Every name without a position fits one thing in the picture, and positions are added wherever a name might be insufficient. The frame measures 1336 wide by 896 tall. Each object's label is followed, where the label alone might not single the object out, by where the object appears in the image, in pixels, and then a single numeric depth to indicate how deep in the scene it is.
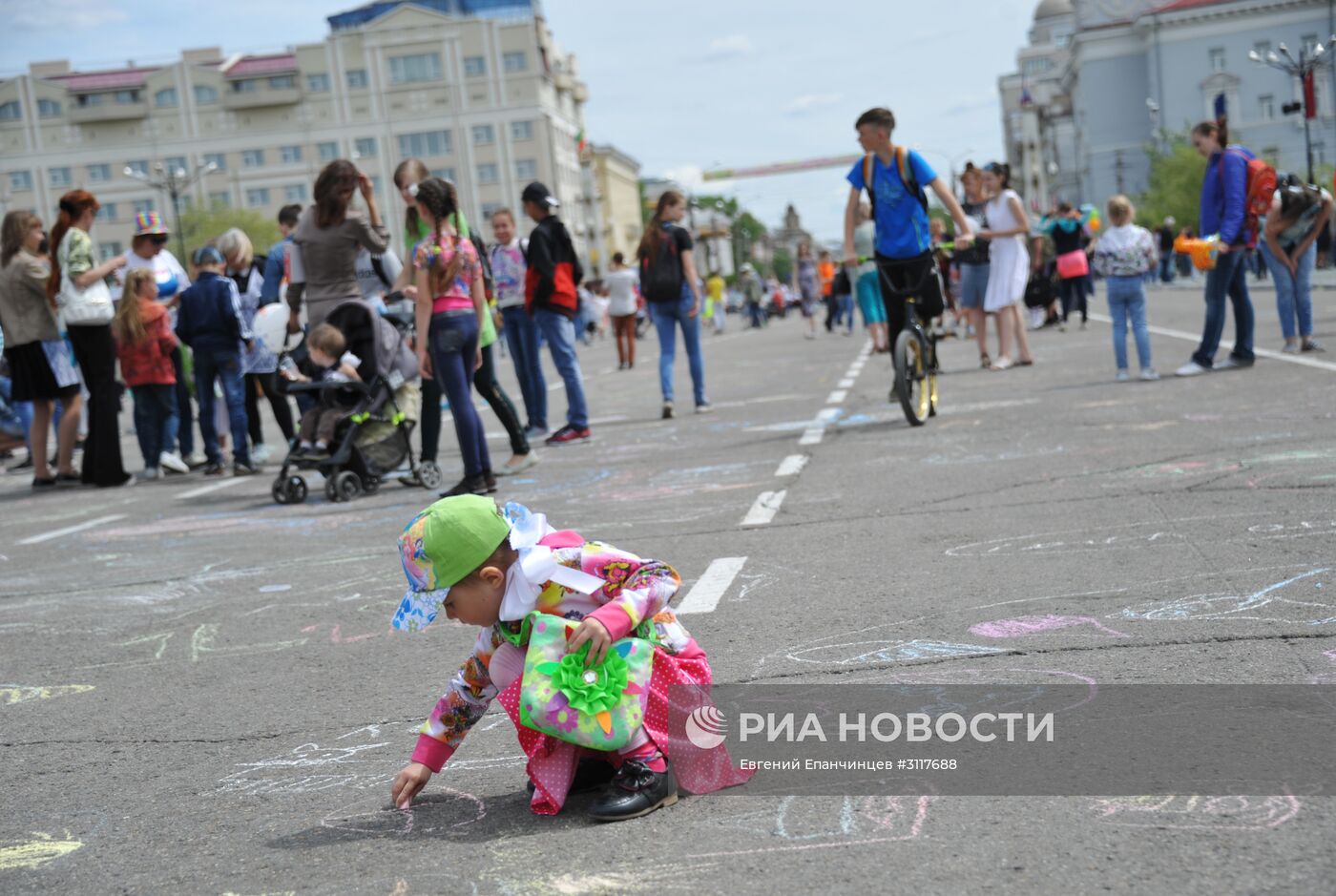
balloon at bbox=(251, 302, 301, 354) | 13.26
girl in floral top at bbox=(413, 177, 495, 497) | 9.51
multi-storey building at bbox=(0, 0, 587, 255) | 115.19
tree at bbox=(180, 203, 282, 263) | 104.75
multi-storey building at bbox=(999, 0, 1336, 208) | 105.00
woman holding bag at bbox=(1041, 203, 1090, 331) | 23.56
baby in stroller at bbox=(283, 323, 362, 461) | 10.45
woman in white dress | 16.08
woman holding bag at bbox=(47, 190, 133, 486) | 12.55
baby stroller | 10.48
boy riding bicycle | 11.70
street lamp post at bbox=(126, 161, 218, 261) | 52.40
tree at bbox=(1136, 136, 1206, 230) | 81.75
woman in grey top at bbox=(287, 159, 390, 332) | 11.05
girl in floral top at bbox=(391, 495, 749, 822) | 3.57
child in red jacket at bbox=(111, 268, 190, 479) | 13.11
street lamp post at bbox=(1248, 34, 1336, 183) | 45.28
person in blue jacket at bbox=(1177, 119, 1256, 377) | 13.24
